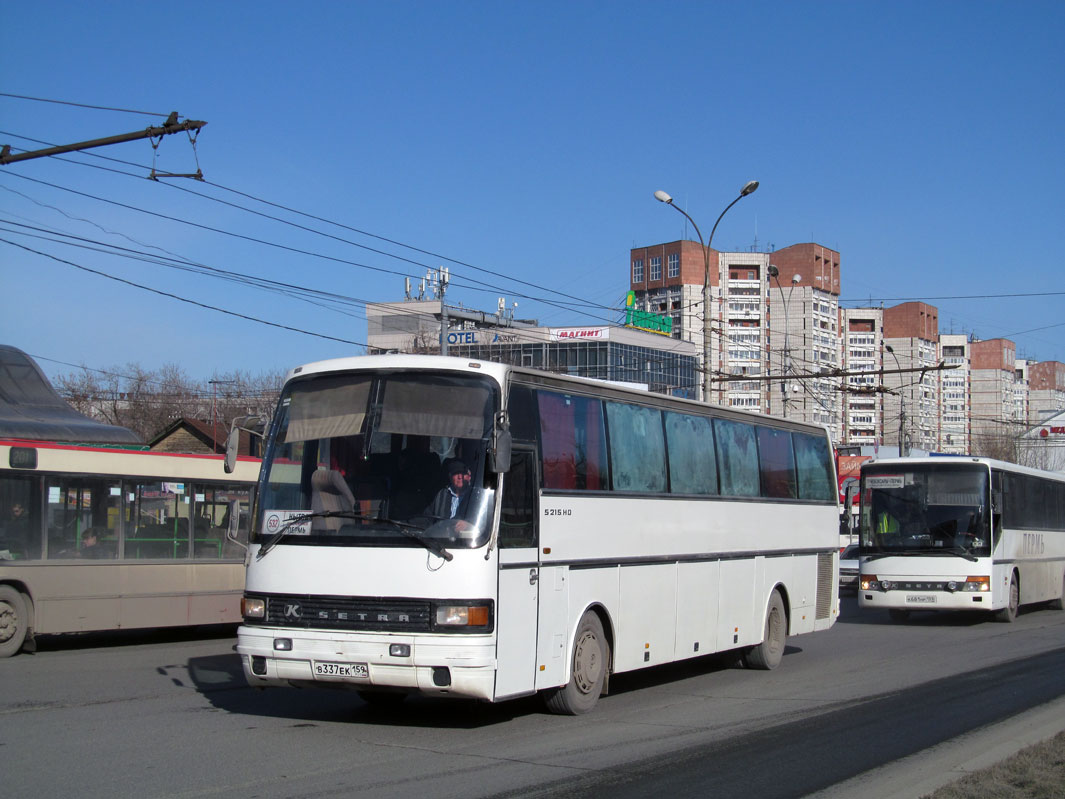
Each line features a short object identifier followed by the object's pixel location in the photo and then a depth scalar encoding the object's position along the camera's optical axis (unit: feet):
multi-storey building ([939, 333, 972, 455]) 569.64
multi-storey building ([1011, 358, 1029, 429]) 616.39
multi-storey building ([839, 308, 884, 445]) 538.88
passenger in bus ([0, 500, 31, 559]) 50.49
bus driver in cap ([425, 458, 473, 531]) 30.01
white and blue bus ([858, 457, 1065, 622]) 73.61
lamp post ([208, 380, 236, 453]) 230.23
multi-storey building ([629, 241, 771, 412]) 499.92
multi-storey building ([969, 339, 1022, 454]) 581.12
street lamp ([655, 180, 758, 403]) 88.63
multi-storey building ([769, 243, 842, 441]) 486.79
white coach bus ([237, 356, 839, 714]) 29.55
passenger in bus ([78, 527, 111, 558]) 53.47
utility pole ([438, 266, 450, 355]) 117.85
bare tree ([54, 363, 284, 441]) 215.51
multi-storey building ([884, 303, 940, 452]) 533.14
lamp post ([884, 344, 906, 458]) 145.85
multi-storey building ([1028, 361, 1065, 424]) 630.74
